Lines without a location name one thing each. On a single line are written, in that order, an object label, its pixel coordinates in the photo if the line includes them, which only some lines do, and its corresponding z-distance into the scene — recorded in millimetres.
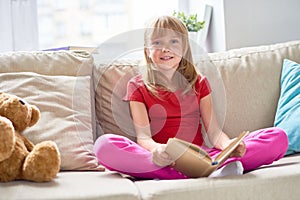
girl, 1761
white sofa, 1594
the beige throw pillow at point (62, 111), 1933
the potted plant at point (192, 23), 2671
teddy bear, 1622
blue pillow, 2023
